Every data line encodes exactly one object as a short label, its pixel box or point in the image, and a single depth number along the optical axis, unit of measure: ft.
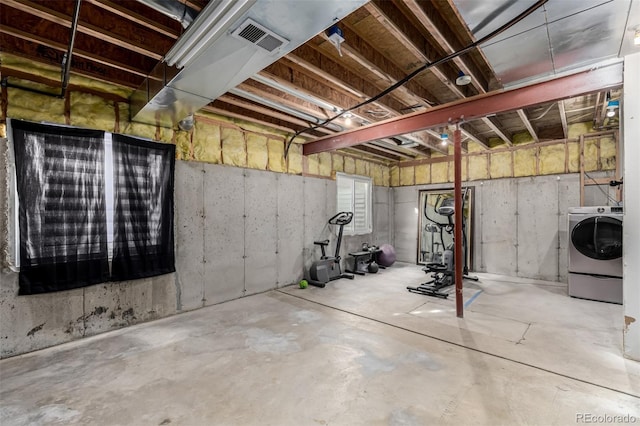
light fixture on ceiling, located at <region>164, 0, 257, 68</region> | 5.34
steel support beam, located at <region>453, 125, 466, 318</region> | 11.85
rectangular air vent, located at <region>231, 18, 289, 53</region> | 5.87
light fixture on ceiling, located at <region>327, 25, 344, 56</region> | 7.43
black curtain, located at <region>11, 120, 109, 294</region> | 9.18
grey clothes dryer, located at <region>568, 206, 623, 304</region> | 13.52
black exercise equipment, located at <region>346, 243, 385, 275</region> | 20.89
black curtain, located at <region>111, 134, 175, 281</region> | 11.10
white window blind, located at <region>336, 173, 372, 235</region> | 21.89
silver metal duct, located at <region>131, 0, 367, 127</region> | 5.35
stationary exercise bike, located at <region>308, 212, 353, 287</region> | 17.47
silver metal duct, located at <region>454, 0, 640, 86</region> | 5.98
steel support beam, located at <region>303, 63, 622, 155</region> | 8.70
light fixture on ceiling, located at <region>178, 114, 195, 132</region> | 12.42
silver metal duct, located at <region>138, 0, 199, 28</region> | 6.02
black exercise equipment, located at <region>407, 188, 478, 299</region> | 15.65
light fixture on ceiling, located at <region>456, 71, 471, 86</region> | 9.84
